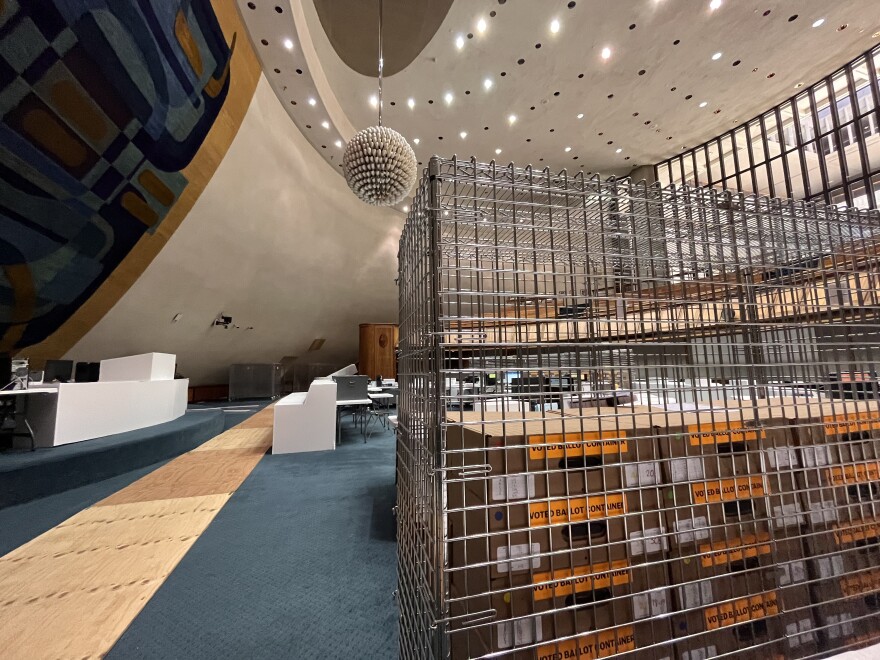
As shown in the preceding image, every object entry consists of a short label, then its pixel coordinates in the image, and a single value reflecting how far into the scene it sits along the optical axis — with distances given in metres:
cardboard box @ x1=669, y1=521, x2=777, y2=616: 0.75
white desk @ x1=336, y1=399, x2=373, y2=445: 5.10
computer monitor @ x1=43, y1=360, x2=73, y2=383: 4.34
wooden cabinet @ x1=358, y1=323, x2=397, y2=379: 11.20
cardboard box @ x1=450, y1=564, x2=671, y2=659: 0.66
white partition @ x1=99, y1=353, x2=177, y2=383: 5.11
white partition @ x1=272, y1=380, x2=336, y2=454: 4.64
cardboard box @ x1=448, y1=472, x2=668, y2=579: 0.66
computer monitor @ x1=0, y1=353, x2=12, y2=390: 3.61
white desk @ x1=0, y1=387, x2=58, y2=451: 3.34
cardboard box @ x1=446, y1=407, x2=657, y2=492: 0.67
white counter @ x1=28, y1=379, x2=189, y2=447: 3.67
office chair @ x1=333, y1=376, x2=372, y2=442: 5.43
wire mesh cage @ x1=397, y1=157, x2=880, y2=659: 0.67
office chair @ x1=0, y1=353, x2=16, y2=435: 3.54
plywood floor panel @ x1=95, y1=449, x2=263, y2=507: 3.13
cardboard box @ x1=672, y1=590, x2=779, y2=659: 0.75
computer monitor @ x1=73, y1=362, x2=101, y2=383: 4.66
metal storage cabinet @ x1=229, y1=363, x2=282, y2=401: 10.41
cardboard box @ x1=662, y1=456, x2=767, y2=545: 0.75
